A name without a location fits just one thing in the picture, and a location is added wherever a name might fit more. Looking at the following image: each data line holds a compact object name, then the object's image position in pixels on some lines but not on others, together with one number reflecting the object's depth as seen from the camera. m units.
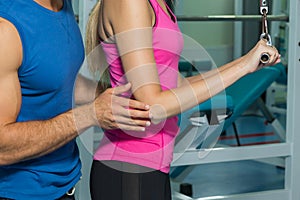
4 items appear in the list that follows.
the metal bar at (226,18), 3.21
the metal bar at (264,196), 3.35
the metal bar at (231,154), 3.09
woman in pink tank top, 1.40
